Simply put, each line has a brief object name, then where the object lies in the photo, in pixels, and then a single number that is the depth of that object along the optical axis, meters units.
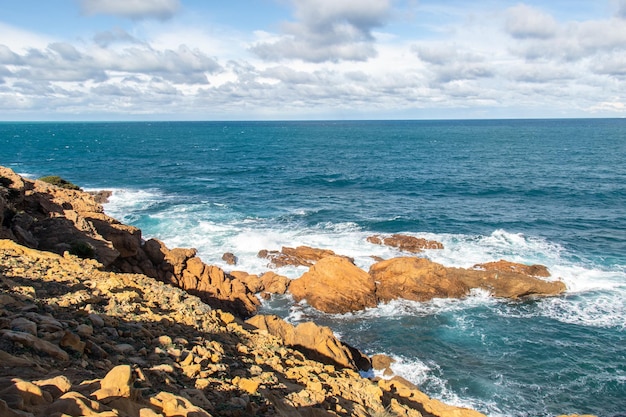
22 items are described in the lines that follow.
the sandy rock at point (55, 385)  8.09
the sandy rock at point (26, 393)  7.34
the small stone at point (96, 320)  13.27
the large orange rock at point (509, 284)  35.09
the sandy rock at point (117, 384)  8.24
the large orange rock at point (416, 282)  34.78
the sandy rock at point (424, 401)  15.83
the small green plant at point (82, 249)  24.60
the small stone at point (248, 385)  11.54
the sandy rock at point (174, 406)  8.47
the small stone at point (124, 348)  12.00
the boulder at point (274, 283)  35.56
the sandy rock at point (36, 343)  10.20
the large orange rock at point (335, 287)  33.34
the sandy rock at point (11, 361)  9.23
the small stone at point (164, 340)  13.12
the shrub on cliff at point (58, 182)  50.09
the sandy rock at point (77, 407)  7.21
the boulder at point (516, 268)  37.03
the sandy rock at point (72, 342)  11.02
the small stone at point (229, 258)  40.88
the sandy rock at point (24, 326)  10.93
